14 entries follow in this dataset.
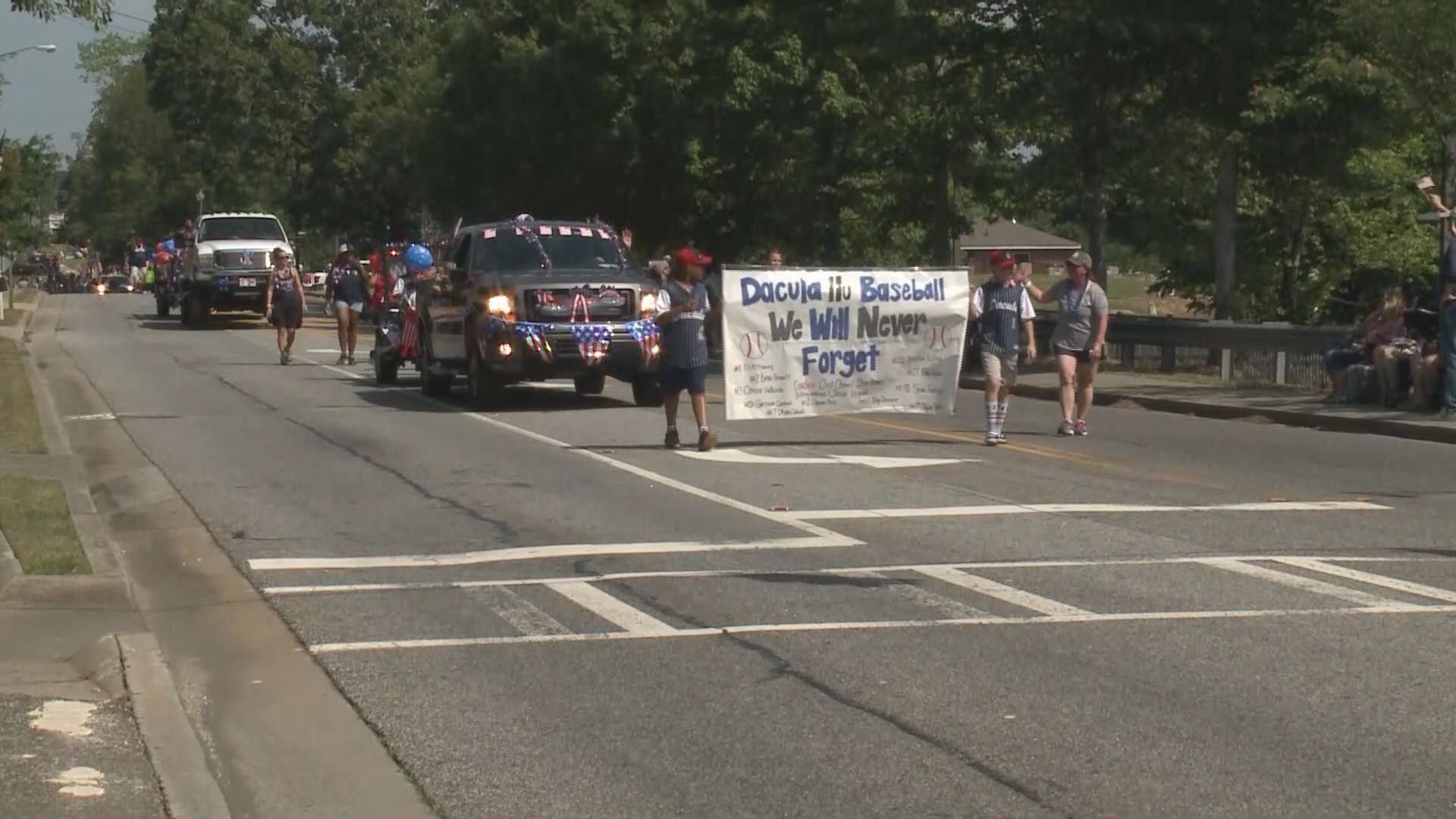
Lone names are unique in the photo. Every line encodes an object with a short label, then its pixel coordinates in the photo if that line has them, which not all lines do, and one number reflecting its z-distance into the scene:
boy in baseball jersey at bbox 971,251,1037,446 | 17.78
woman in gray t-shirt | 18.38
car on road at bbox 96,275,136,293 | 86.88
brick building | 88.04
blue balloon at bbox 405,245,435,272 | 25.78
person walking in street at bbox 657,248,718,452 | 17.06
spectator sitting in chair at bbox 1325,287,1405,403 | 20.89
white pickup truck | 42.25
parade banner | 17.86
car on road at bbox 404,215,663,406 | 21.09
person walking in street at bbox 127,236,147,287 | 85.62
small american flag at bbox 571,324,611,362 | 21.06
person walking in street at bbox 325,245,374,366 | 29.80
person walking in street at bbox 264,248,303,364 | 29.75
